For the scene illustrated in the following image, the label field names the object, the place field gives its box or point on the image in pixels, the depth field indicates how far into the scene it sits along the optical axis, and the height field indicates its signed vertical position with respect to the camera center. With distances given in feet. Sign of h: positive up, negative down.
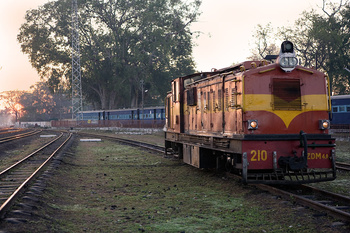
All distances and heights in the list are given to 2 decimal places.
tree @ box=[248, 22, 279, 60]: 201.46 +41.99
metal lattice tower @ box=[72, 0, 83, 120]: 207.20 +34.76
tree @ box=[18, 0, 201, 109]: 220.64 +47.45
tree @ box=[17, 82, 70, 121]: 454.81 +21.73
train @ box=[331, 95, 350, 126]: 107.02 +1.93
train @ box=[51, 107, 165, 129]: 167.53 +1.67
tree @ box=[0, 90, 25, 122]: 561.39 +36.91
